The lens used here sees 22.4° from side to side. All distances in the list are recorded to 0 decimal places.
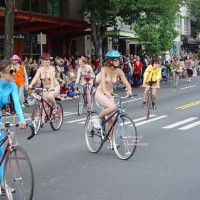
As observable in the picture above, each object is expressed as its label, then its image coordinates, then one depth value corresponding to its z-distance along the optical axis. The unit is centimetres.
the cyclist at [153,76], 1492
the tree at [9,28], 2127
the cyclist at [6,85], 587
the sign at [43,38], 2353
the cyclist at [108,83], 885
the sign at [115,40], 3638
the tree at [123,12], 2869
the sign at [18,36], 2722
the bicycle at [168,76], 3409
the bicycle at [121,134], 856
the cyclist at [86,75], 1598
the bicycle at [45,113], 1221
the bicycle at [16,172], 546
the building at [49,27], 2726
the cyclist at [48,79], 1220
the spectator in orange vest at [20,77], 1844
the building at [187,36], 6562
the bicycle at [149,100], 1466
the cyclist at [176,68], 2970
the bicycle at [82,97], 1608
